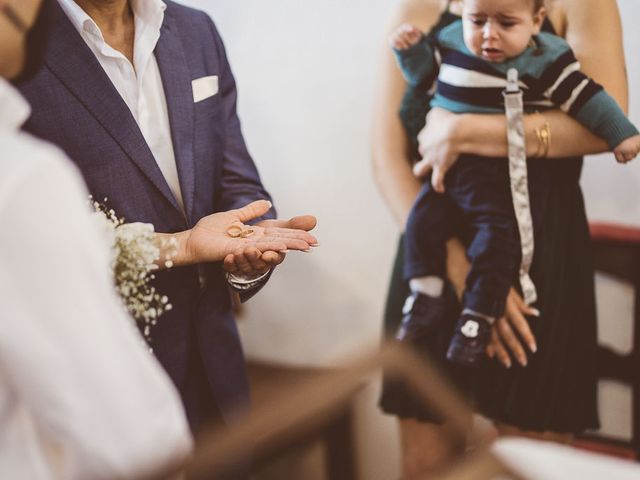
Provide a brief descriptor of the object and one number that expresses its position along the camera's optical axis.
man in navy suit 1.35
